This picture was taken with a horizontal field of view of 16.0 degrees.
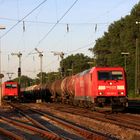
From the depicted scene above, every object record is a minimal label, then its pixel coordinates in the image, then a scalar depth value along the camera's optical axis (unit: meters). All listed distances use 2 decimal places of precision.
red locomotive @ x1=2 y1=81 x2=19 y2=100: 65.81
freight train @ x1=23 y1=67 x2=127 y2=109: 30.58
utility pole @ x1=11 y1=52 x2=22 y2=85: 91.03
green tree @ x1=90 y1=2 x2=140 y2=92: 92.19
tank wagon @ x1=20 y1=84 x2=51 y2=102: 70.11
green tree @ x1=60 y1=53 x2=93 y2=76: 156.88
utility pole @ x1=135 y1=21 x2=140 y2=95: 62.44
